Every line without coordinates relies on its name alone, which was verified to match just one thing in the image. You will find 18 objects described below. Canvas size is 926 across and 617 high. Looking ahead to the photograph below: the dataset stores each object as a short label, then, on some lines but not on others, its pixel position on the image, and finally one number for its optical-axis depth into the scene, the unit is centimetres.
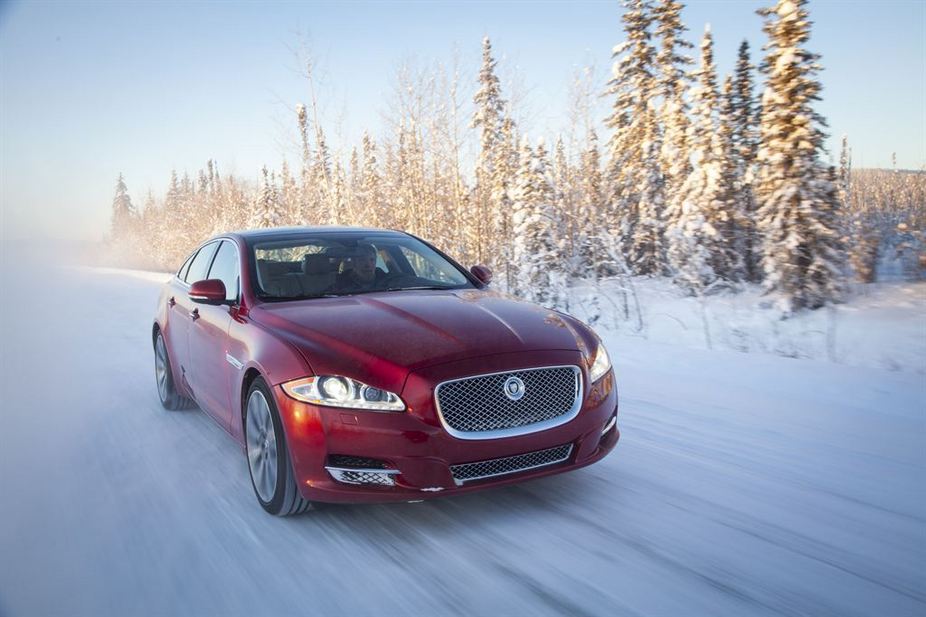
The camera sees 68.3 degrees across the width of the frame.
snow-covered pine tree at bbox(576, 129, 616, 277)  1516
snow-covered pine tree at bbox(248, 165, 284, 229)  4597
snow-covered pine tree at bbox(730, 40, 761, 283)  2311
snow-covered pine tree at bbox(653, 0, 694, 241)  2745
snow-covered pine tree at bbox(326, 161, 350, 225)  2870
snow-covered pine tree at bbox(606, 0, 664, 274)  2700
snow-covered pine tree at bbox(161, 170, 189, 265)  6669
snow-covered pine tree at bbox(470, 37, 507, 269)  2553
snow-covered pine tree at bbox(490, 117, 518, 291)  2341
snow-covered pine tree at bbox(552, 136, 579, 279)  1987
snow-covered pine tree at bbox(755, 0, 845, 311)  1750
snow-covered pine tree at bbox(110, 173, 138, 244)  9889
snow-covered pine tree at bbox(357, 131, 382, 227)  3241
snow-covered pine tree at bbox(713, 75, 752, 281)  2259
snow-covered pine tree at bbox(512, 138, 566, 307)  2022
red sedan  313
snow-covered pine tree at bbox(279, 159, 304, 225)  4428
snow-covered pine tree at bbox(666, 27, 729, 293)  1942
